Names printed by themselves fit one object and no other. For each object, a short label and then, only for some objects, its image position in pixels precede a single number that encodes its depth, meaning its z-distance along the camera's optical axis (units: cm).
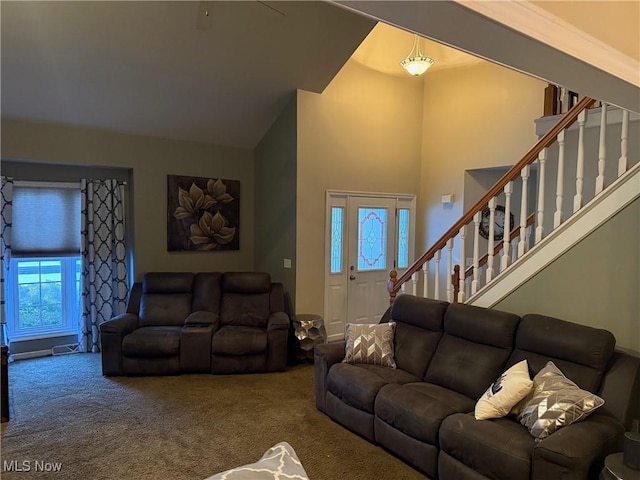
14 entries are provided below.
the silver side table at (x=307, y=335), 474
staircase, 288
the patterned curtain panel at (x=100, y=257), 510
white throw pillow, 251
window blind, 479
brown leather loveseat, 437
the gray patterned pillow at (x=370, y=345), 353
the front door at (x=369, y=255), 561
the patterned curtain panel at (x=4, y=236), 459
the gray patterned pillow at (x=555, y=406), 230
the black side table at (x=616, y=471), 195
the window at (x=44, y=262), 482
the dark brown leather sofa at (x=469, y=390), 222
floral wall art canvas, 536
